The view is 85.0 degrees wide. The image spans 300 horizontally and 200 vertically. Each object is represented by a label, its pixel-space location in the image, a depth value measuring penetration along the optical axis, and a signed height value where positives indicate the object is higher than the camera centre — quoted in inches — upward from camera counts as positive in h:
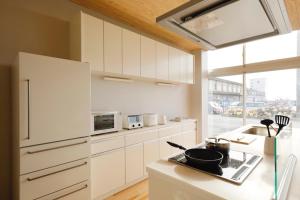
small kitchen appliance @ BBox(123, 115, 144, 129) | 103.5 -14.3
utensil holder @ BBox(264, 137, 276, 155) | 50.9 -14.8
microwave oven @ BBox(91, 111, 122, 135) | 85.4 -12.5
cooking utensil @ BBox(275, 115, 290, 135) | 56.4 -7.5
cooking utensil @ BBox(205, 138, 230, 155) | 45.1 -13.3
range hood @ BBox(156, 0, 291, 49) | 35.5 +20.0
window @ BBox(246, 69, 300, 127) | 132.7 +4.0
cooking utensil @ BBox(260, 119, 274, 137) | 53.8 -7.7
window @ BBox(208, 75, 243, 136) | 159.9 -9.2
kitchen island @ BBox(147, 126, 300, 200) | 29.4 -16.9
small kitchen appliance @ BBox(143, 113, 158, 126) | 115.8 -14.0
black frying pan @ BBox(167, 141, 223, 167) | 36.8 -14.1
